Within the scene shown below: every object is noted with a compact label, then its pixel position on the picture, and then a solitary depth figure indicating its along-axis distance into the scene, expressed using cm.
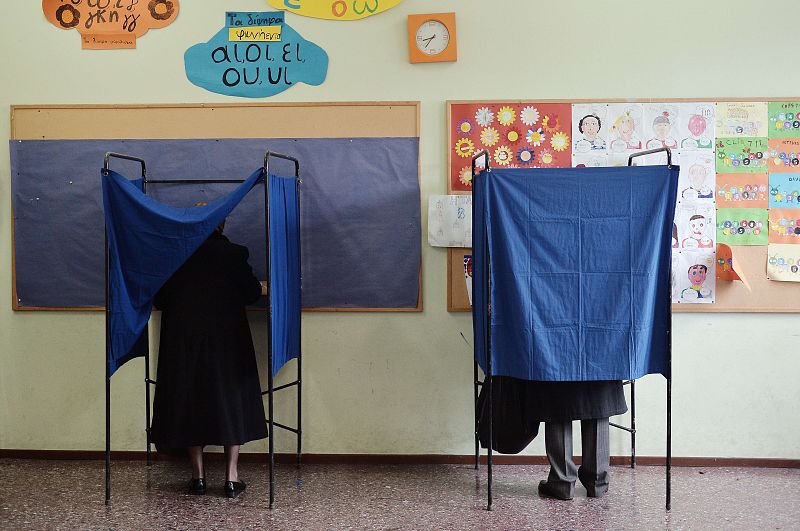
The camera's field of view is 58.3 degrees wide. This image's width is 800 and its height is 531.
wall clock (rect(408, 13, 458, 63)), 382
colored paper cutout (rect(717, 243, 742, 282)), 370
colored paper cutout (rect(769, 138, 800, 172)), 379
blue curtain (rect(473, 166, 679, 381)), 312
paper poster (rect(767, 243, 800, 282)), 379
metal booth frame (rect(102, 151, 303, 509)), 318
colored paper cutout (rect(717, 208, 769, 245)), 380
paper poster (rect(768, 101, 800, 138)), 379
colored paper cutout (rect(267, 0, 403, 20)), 386
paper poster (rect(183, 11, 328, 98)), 387
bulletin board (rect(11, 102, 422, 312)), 388
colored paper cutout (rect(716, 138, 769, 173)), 379
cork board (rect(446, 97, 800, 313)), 381
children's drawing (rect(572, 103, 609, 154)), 383
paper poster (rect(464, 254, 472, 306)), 386
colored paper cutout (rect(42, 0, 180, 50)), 390
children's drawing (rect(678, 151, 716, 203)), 381
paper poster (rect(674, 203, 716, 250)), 381
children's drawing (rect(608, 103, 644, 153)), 382
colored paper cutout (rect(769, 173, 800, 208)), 379
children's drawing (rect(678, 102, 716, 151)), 381
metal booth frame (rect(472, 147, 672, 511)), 320
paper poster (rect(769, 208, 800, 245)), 379
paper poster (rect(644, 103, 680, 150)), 381
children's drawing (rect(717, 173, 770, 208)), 380
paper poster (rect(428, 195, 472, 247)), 385
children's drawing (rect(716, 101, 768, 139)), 380
